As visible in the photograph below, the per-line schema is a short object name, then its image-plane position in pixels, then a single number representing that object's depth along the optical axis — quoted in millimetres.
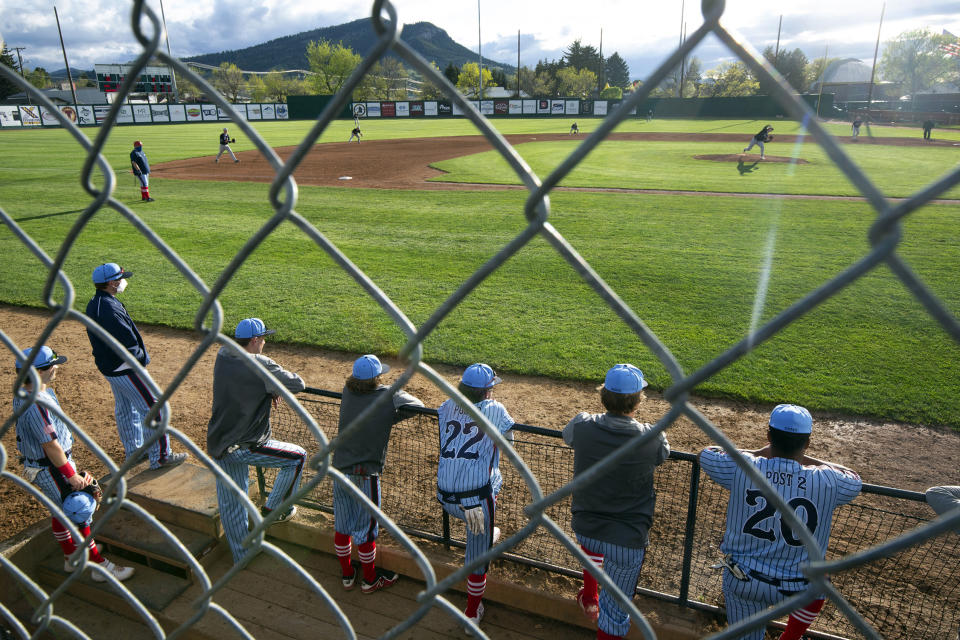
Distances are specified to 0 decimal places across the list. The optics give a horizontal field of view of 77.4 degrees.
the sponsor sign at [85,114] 44378
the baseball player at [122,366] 4647
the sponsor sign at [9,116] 43969
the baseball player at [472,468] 3283
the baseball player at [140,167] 15555
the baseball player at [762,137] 23688
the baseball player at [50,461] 3607
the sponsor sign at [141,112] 47644
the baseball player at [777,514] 2699
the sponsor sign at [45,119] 46094
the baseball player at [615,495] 2947
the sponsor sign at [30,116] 45031
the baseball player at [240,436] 3662
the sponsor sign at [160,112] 48719
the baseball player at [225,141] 23166
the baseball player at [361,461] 3537
